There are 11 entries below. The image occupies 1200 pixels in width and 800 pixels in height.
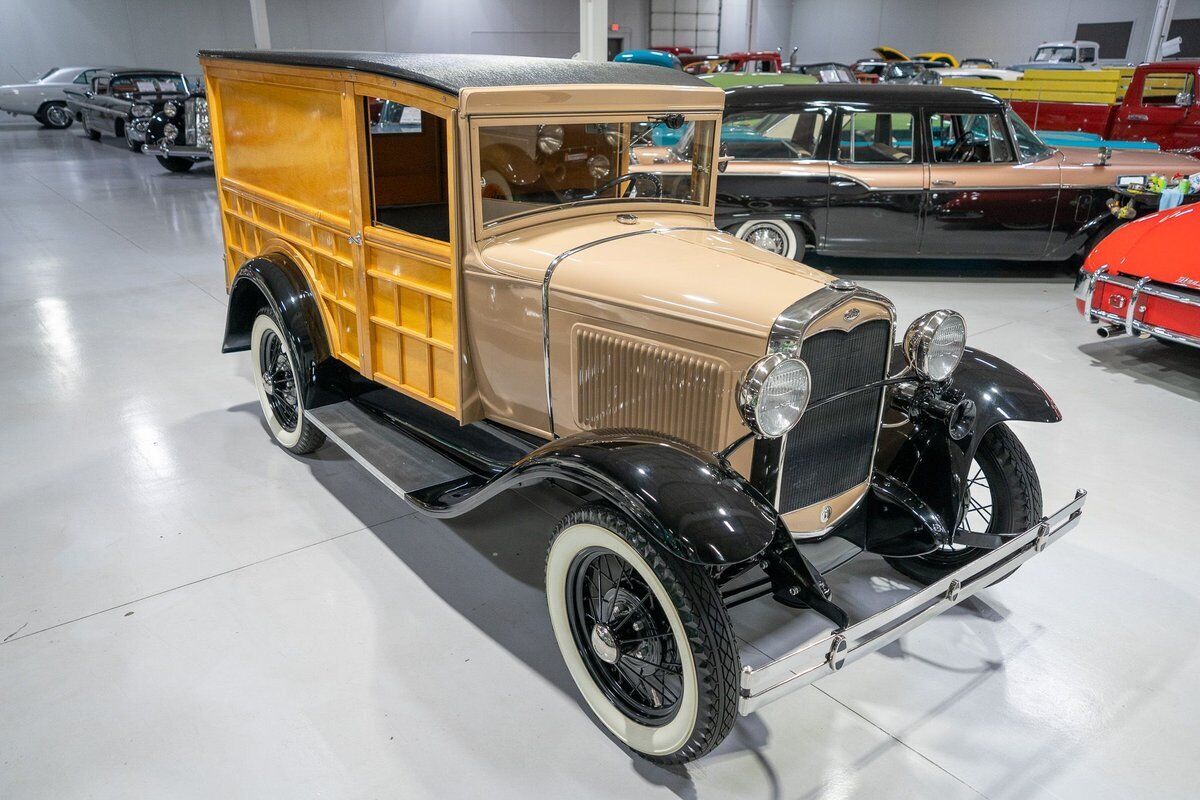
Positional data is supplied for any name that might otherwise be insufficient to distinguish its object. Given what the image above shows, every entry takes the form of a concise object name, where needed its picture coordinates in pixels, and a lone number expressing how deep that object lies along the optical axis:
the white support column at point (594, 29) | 9.69
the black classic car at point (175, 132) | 12.36
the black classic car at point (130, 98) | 13.99
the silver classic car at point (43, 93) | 17.62
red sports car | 4.88
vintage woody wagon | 2.20
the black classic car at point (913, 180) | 7.04
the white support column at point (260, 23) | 14.38
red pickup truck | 9.94
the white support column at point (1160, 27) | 17.45
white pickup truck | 17.86
